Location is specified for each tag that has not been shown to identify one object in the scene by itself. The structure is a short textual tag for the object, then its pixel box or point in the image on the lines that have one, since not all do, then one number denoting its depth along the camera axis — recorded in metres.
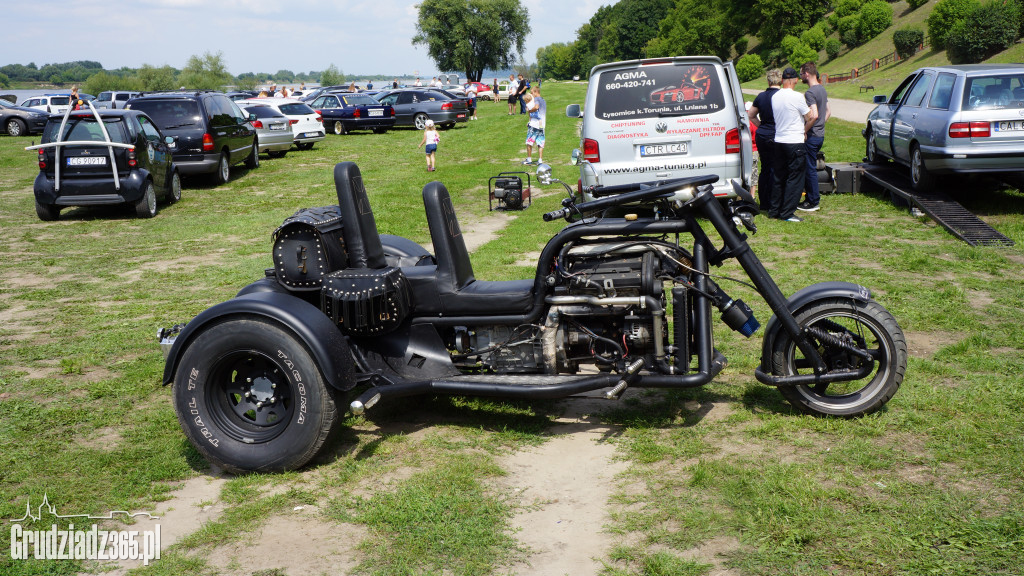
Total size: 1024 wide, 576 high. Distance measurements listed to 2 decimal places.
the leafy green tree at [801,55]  64.00
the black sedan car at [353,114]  30.38
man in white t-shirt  10.62
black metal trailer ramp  9.17
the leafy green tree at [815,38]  68.31
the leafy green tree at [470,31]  88.12
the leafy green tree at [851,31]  65.44
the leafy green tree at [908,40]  53.44
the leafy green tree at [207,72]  91.00
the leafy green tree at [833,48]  65.19
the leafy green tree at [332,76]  122.29
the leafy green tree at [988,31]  41.88
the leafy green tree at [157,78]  85.19
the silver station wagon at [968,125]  10.05
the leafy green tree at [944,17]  47.50
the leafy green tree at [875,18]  63.16
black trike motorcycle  4.45
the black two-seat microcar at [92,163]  13.24
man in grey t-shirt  11.23
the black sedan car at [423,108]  31.19
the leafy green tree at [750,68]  69.00
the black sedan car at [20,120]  32.16
